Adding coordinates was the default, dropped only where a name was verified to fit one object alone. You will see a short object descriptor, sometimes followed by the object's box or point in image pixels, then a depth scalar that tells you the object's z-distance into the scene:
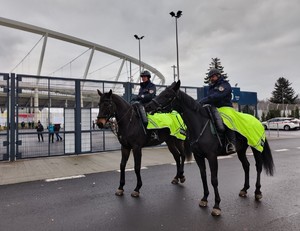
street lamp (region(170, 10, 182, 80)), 22.04
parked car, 29.65
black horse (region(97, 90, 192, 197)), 4.91
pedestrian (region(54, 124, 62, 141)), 10.22
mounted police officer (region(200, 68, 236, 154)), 4.52
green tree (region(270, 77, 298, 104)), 73.69
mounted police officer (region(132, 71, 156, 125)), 5.88
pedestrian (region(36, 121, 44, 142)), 9.70
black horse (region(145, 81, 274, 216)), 4.20
